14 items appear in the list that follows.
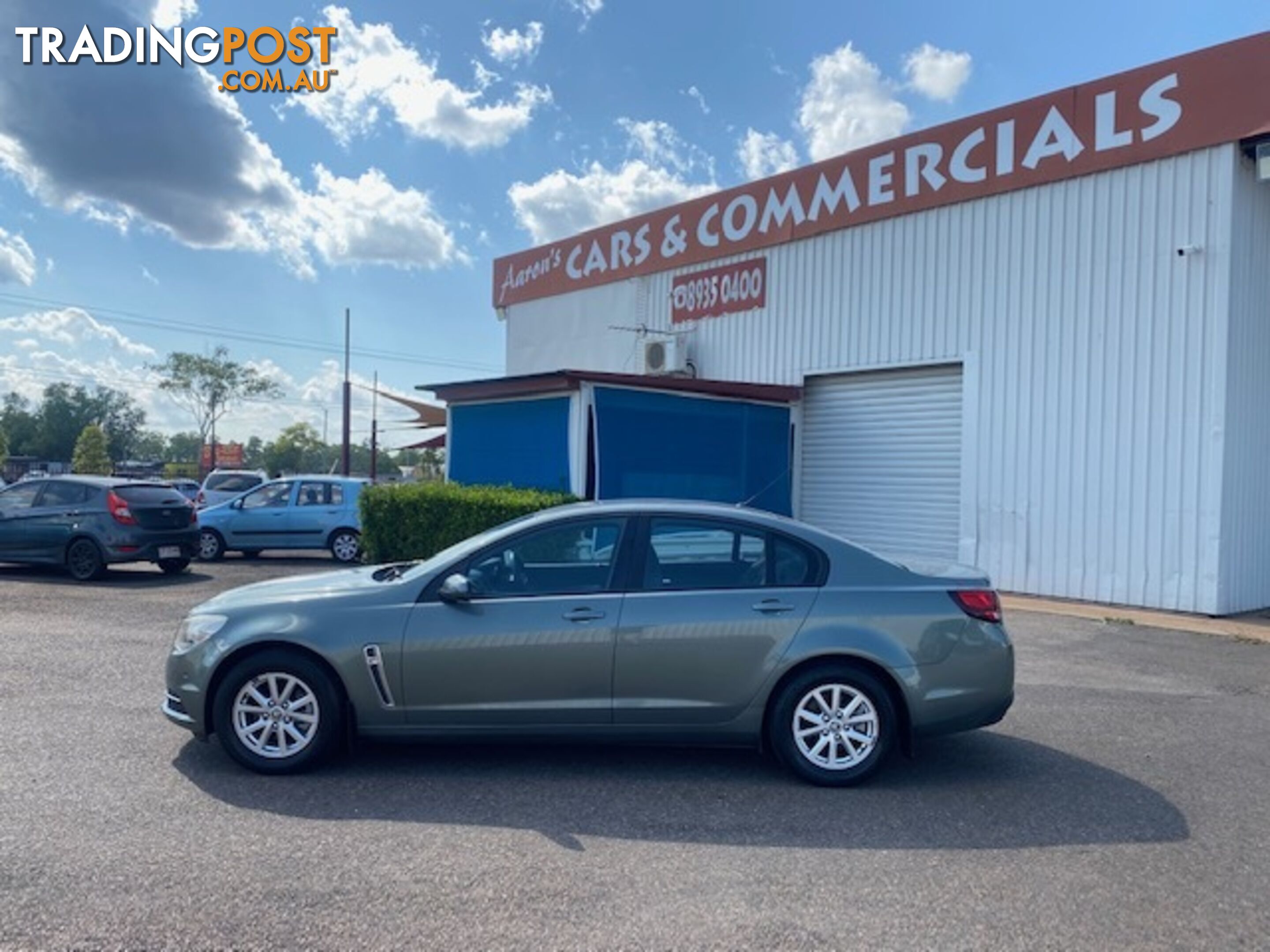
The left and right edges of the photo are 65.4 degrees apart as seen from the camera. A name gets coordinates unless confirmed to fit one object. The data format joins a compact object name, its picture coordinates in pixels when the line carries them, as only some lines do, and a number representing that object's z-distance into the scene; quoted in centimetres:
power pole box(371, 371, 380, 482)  3941
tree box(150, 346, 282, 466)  6250
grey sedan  523
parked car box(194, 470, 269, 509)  2434
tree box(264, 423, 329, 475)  9650
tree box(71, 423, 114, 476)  6644
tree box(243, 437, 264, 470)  10112
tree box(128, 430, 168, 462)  9900
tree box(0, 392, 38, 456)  8850
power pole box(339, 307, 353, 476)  3600
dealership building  1215
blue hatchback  1675
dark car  1359
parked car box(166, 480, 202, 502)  3388
